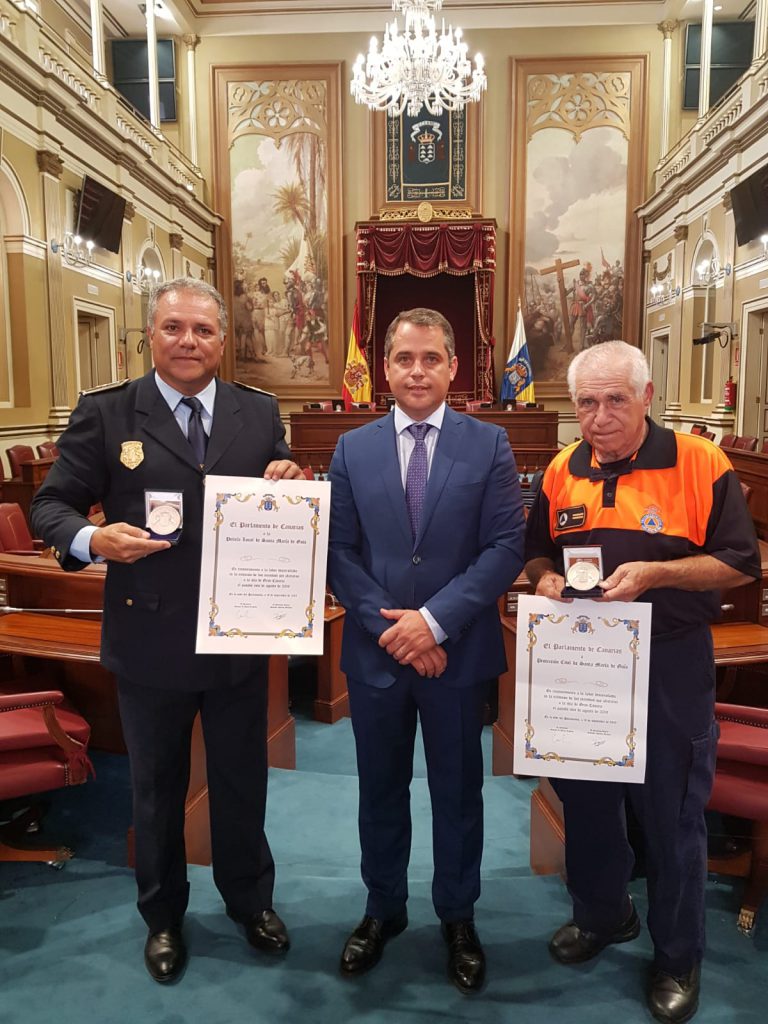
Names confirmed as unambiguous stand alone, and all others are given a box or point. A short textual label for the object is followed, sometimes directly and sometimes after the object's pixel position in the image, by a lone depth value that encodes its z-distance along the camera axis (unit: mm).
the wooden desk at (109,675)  2686
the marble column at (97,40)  10125
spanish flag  12672
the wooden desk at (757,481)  7309
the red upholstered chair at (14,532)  4797
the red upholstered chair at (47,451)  8297
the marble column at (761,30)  9586
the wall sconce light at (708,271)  10984
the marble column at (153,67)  11930
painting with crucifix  13289
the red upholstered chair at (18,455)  8109
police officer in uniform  1930
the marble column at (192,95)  13414
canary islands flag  12992
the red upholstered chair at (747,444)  8961
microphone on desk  3266
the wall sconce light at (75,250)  9148
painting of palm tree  13539
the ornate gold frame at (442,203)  13250
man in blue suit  1965
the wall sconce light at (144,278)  11180
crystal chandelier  9641
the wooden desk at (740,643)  2775
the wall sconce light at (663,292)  12422
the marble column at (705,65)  11820
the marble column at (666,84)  13016
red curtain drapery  12805
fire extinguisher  10430
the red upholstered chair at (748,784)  2277
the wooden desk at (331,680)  4203
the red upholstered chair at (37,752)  2449
